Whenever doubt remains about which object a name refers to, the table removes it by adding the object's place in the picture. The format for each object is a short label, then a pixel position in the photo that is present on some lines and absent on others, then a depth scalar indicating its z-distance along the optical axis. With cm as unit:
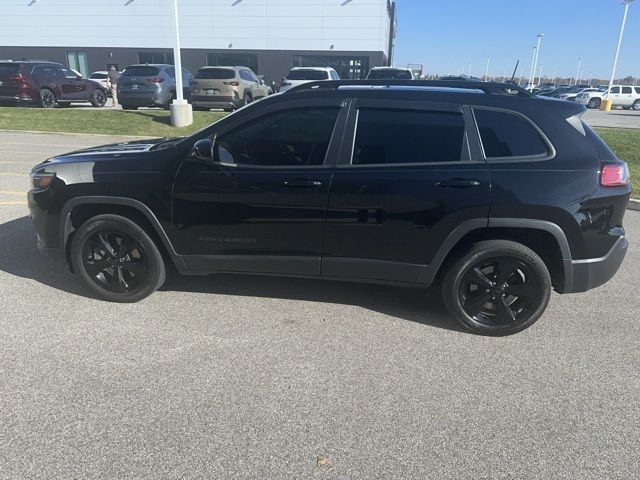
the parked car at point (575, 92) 3640
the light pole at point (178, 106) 1322
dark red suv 1638
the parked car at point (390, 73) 1958
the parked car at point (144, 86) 1662
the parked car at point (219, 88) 1653
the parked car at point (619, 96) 3712
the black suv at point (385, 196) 335
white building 3625
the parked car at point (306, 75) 1947
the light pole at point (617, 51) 3033
